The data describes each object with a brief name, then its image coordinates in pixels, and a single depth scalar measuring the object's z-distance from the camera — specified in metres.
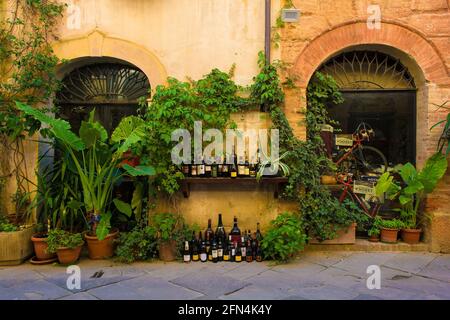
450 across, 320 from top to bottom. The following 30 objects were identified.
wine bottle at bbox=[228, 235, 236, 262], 5.25
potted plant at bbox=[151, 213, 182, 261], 5.17
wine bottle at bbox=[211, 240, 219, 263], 5.21
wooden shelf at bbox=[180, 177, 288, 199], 5.38
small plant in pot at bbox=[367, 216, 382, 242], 5.85
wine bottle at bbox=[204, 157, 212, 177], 5.51
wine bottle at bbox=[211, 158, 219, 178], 5.49
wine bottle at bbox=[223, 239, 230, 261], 5.26
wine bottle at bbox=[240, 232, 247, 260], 5.27
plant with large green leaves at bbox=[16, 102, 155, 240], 5.01
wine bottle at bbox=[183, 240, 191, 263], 5.21
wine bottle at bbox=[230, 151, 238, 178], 5.43
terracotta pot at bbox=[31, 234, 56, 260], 5.07
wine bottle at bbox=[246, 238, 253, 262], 5.22
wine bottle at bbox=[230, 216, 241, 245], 5.45
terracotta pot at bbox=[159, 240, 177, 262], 5.23
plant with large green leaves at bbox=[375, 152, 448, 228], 5.41
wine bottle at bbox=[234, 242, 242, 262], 5.22
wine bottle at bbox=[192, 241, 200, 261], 5.26
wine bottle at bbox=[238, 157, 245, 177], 5.50
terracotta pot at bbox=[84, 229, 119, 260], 5.22
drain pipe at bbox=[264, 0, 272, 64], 5.71
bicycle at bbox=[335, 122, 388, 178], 6.27
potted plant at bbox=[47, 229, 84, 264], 4.96
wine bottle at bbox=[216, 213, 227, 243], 5.50
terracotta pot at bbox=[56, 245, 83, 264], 4.99
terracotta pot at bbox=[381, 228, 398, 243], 5.76
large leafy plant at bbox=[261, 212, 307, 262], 5.00
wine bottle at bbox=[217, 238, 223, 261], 5.26
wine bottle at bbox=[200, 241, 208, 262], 5.23
